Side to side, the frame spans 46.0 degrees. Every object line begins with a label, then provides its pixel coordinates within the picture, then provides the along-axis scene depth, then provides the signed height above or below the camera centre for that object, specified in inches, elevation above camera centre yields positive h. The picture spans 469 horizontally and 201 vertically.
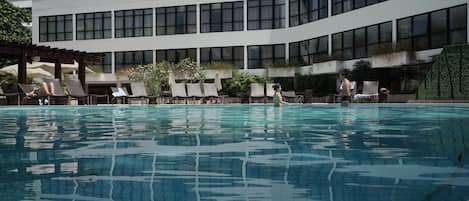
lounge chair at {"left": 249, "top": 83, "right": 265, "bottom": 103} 1011.9 +4.4
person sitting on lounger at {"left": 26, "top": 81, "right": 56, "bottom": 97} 806.5 +3.1
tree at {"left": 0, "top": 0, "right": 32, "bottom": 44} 1713.5 +226.8
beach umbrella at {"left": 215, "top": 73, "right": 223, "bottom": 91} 1147.6 +21.6
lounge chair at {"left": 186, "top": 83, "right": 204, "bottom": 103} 997.3 +4.2
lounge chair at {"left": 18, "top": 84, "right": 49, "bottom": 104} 807.6 +0.8
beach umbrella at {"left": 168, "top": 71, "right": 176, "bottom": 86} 1121.8 +31.0
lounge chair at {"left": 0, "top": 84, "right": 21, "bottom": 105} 817.4 +1.6
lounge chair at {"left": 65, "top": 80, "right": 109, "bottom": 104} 852.7 +4.9
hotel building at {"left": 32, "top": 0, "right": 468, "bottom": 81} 1008.2 +148.8
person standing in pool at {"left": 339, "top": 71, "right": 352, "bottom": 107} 705.6 -0.6
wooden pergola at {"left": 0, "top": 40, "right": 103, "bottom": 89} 845.8 +63.5
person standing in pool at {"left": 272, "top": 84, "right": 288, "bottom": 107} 692.1 -5.7
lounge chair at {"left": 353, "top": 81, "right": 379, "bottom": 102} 910.4 +1.0
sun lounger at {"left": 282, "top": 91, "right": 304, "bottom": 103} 1040.2 -6.7
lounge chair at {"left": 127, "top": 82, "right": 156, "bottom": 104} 959.4 +2.2
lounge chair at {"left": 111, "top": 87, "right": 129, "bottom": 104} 967.0 -3.2
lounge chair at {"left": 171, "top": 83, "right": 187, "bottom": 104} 976.3 +4.0
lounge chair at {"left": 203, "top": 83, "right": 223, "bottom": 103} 1011.9 +4.3
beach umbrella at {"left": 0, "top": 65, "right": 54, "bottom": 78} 1088.3 +42.4
